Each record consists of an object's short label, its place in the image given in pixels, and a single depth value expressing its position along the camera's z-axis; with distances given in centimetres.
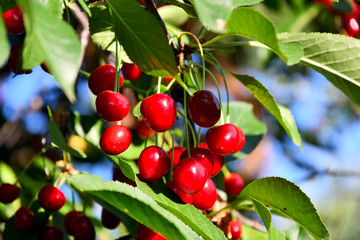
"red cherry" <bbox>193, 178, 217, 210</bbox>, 55
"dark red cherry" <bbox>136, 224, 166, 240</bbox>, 53
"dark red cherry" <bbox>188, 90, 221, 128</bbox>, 54
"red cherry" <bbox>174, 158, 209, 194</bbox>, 53
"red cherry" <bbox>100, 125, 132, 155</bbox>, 54
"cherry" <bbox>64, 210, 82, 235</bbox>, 65
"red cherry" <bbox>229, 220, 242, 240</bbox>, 65
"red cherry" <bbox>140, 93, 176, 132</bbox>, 53
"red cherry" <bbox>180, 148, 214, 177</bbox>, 55
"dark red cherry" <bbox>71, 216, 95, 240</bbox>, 62
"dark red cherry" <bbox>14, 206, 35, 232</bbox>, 63
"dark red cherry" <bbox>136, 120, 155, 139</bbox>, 70
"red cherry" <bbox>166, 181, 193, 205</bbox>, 55
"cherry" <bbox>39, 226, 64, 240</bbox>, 63
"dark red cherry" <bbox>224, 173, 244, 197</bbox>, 71
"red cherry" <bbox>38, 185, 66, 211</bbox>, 62
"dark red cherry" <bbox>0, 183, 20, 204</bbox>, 65
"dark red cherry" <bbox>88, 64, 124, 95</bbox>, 56
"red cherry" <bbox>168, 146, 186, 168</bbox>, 59
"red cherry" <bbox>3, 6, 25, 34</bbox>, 56
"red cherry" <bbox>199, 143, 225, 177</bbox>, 57
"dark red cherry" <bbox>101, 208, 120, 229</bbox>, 63
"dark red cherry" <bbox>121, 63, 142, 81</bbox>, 67
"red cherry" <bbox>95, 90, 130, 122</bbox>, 54
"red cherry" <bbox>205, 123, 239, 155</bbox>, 55
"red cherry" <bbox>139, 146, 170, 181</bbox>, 54
